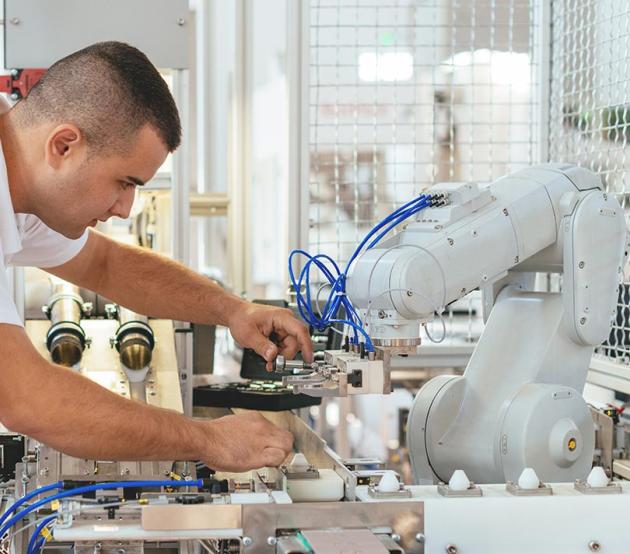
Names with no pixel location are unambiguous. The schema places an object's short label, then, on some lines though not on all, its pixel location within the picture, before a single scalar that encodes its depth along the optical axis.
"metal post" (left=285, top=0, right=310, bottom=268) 2.99
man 1.53
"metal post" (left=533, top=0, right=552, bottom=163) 3.10
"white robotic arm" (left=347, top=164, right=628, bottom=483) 1.86
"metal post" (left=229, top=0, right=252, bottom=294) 3.93
